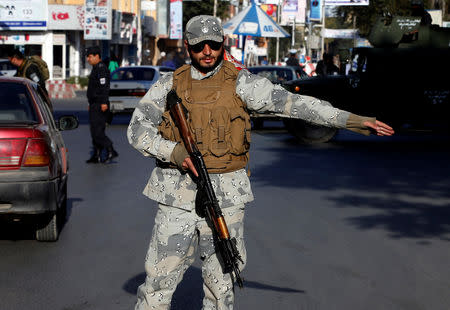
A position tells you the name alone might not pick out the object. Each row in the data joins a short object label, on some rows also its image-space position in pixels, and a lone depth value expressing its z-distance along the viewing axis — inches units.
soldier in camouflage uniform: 181.9
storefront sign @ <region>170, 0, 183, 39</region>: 2608.3
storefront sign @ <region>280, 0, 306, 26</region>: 2258.9
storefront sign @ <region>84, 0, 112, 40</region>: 1753.2
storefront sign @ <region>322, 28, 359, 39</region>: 2549.2
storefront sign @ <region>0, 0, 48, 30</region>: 1868.8
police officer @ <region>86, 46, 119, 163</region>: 557.3
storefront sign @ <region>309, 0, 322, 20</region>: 2230.6
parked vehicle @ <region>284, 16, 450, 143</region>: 722.8
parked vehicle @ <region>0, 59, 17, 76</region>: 1289.4
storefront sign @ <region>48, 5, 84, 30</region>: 1878.7
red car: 298.7
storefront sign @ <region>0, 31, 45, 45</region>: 1909.8
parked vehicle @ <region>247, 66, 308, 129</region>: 909.8
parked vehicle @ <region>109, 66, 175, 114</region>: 948.0
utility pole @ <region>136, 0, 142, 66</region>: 2428.2
